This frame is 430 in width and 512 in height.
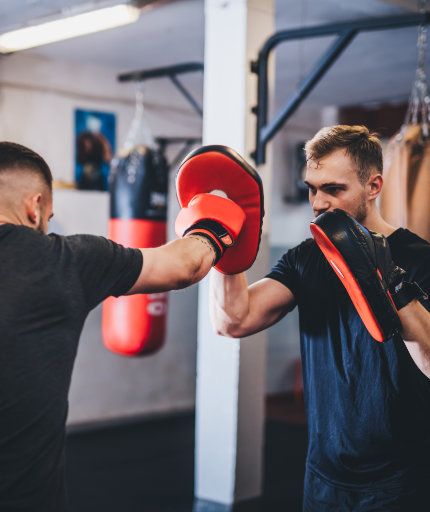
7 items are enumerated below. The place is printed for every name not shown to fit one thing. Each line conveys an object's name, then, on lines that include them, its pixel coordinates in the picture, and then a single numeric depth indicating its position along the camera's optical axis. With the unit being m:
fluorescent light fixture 3.36
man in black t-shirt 1.42
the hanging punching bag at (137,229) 4.29
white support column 3.54
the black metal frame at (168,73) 4.36
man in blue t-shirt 1.79
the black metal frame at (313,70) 3.19
